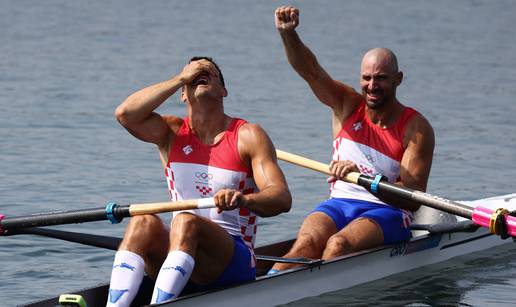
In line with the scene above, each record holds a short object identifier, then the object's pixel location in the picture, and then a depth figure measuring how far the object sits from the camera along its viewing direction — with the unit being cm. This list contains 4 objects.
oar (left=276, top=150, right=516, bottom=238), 1823
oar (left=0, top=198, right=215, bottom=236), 1681
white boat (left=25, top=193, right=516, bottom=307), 1709
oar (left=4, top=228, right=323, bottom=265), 1892
